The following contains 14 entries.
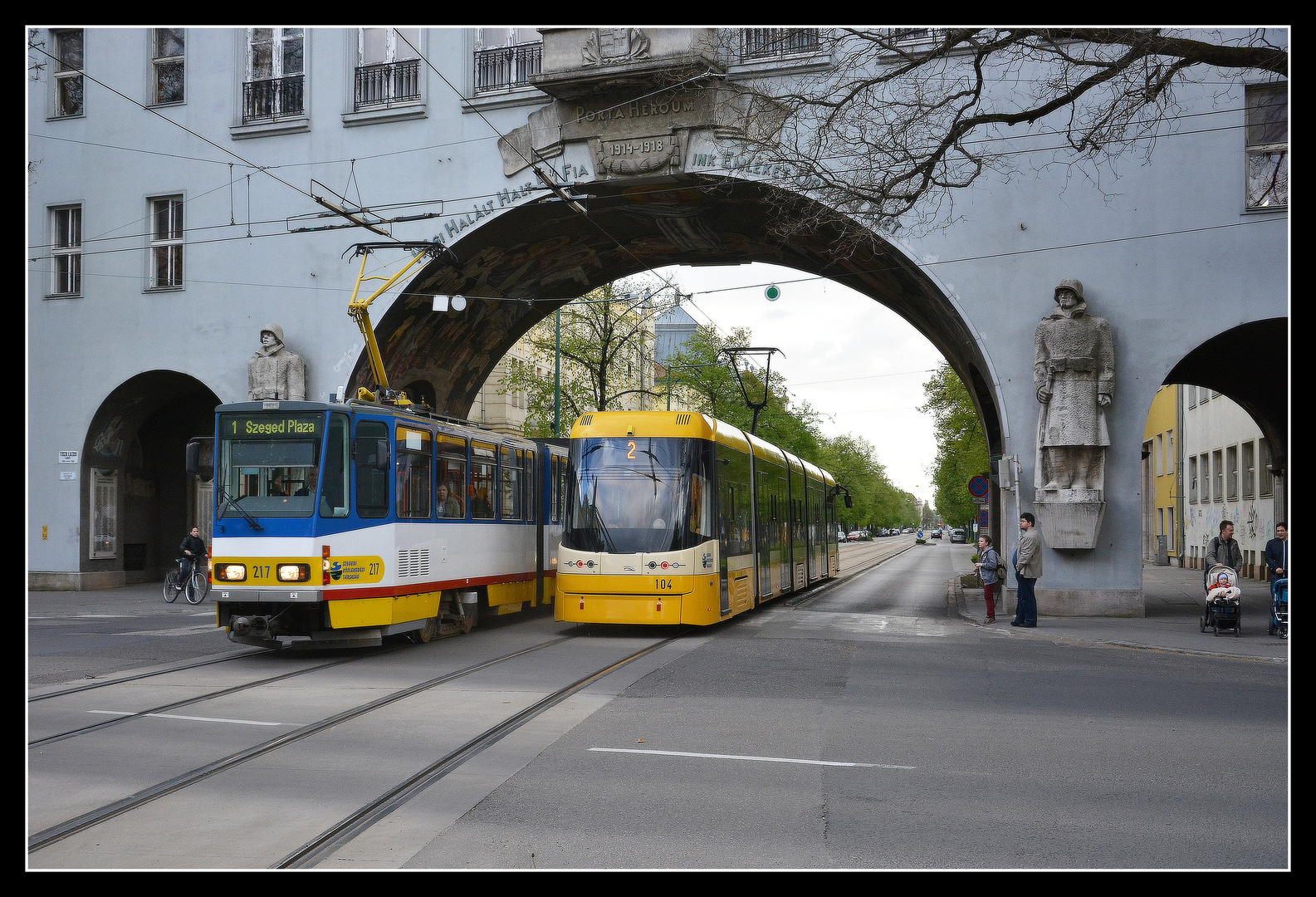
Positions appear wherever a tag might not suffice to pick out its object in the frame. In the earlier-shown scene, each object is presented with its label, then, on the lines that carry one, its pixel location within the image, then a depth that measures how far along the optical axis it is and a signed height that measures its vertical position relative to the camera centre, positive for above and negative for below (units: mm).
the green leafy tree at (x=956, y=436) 45156 +2008
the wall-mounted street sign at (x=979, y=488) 27031 -27
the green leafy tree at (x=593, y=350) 39438 +4546
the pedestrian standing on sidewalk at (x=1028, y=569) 19406 -1307
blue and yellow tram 13523 -357
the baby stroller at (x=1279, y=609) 17297 -1738
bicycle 24250 -1864
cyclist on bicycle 24609 -1216
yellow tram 16906 -477
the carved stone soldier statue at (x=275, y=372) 25359 +2420
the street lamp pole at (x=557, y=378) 35000 +3247
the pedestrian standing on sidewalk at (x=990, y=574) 20500 -1446
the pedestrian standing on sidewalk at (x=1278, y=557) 18391 -1077
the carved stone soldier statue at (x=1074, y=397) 20656 +1478
